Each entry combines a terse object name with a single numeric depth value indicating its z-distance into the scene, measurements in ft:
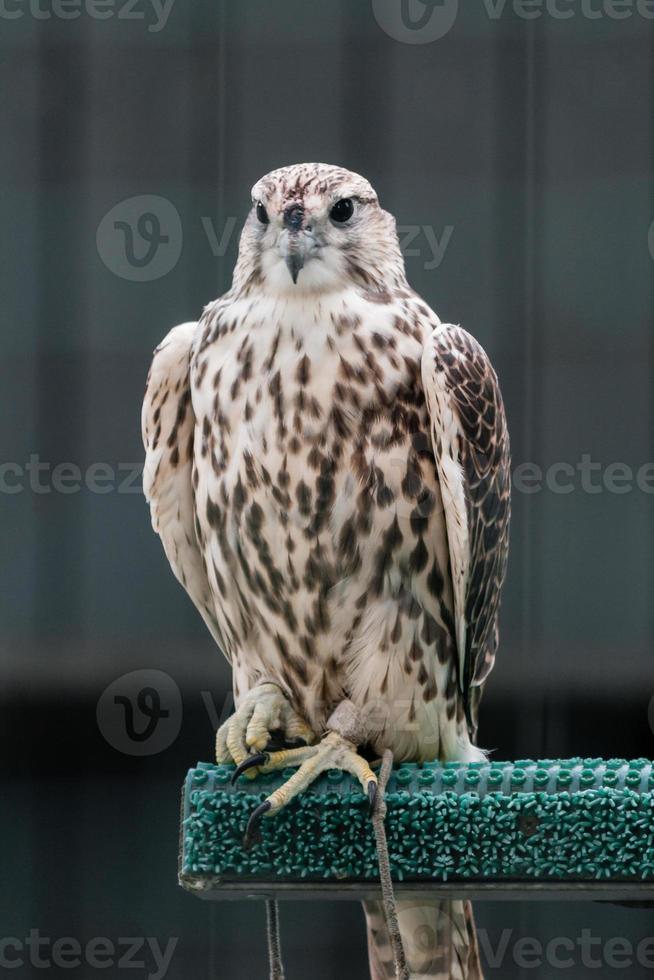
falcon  26.45
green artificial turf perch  26.21
